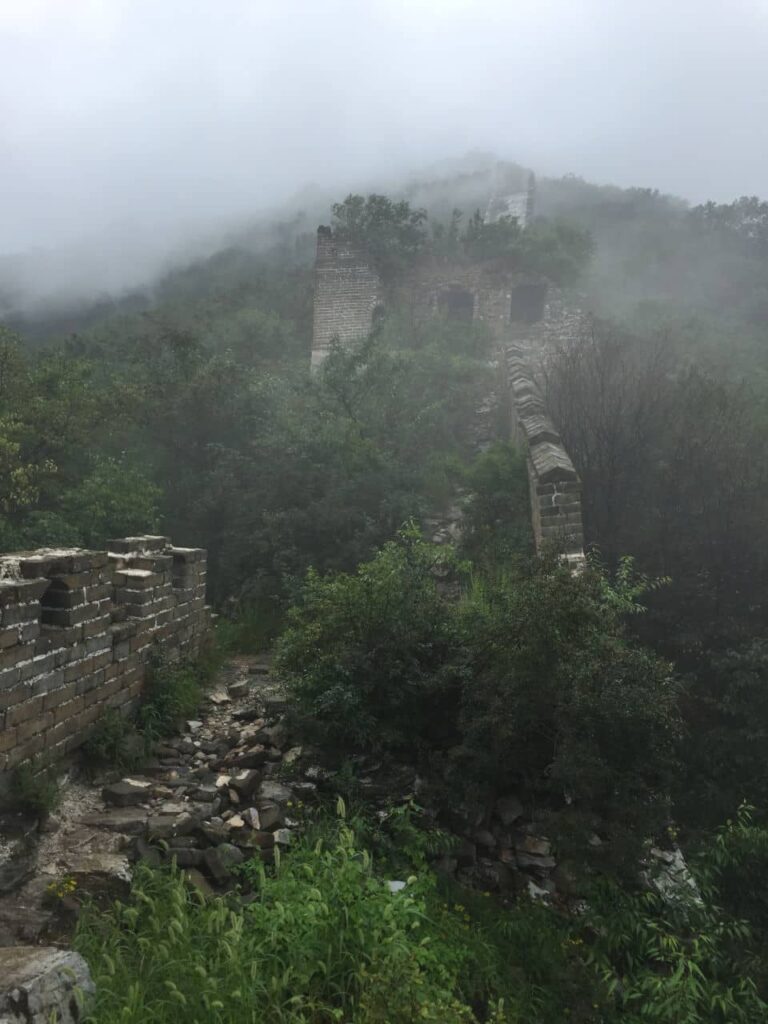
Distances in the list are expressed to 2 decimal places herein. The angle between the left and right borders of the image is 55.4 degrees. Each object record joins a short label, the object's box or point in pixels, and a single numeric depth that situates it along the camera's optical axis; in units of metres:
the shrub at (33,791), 3.80
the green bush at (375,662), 4.75
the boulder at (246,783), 4.41
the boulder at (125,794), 4.23
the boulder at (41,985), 2.38
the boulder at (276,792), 4.37
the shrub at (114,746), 4.54
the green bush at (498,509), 8.65
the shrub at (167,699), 5.23
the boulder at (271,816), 4.09
